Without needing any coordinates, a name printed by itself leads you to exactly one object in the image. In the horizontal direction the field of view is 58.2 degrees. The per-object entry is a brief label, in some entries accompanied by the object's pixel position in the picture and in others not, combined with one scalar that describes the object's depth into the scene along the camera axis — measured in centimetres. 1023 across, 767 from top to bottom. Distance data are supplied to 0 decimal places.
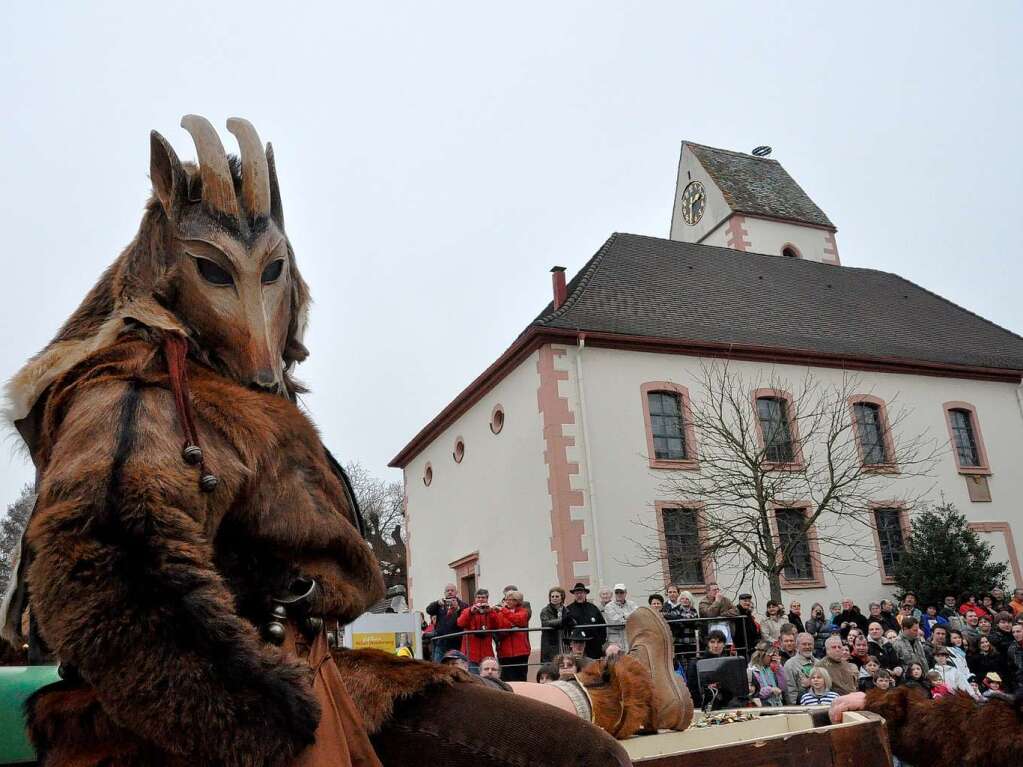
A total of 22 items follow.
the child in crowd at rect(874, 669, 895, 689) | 973
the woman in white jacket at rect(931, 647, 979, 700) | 1041
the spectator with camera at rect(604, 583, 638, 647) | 1271
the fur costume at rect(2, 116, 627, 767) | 149
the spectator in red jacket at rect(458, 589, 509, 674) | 1123
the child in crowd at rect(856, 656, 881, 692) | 1031
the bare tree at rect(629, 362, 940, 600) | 1936
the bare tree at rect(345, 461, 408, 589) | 3971
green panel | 230
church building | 1950
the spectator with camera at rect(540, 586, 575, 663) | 1174
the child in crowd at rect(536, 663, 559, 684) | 649
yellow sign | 979
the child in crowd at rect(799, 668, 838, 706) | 946
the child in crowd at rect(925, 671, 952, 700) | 952
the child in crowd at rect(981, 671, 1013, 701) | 980
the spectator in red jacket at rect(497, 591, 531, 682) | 1124
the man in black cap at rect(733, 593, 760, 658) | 1298
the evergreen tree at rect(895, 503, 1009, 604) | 2003
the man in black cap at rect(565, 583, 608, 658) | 1185
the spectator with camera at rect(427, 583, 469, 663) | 1195
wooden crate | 280
